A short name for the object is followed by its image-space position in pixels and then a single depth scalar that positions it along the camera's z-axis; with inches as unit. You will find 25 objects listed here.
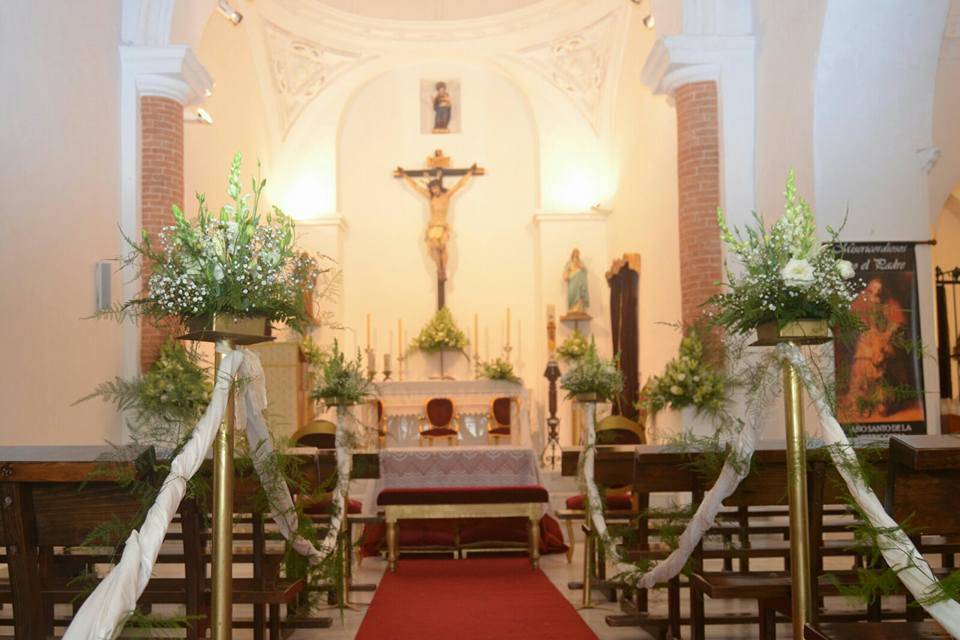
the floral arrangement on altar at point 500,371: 576.7
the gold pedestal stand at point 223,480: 143.6
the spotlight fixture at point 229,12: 506.6
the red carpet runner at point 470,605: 233.3
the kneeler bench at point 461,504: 328.8
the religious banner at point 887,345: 351.6
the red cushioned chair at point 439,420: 547.2
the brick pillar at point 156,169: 404.2
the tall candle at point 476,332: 630.5
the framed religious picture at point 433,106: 656.4
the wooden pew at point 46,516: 134.6
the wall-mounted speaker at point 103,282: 372.5
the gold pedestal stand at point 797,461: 153.2
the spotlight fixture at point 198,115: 466.9
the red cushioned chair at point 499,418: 565.5
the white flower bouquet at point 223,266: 150.5
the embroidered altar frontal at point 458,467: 361.7
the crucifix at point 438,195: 634.8
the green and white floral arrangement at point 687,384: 377.7
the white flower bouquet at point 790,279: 160.1
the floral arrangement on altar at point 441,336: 615.5
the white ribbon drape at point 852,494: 122.0
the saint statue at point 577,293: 603.8
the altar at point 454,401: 571.2
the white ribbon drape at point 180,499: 110.2
